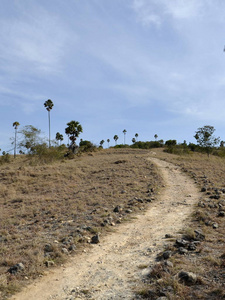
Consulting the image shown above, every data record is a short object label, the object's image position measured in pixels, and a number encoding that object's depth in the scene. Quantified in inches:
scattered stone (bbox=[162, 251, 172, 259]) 243.5
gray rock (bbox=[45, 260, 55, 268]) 244.5
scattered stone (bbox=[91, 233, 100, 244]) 307.0
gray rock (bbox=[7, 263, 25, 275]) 226.0
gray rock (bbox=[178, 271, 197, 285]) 192.7
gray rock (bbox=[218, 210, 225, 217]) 392.8
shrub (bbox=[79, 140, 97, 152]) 2670.5
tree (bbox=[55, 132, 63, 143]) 3524.1
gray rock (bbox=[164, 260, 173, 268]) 221.0
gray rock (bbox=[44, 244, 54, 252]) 276.4
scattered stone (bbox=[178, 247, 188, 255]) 253.2
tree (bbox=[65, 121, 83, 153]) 2421.6
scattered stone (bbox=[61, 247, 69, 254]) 272.5
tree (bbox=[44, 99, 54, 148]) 2420.0
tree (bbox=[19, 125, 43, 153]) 1432.1
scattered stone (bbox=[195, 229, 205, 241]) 292.5
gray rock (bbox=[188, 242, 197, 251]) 261.6
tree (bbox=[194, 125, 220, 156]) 1886.1
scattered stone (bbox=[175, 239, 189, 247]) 270.3
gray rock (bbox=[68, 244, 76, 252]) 281.0
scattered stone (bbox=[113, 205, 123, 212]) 441.1
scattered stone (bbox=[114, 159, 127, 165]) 1331.9
